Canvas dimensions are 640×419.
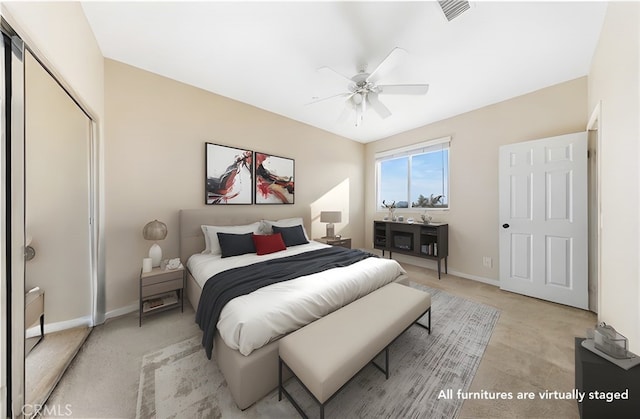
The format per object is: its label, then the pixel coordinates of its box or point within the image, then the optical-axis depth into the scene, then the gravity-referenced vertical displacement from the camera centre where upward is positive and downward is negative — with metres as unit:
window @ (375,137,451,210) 3.95 +0.68
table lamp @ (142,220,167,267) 2.30 -0.28
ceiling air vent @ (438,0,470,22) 1.54 +1.50
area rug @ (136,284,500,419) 1.29 -1.22
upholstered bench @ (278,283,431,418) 1.13 -0.83
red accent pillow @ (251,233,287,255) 2.72 -0.46
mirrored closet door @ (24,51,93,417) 1.22 -0.13
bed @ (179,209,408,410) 1.28 -1.01
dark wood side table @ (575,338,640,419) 0.99 -0.87
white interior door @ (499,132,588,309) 2.52 -0.14
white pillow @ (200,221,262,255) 2.70 -0.31
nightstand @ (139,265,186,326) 2.17 -0.84
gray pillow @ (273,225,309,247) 3.19 -0.40
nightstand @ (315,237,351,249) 3.91 -0.61
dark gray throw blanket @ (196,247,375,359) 1.60 -0.61
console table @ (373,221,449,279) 3.62 -0.59
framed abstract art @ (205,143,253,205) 2.98 +0.50
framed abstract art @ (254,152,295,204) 3.45 +0.51
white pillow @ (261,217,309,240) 3.29 -0.24
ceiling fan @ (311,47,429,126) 1.90 +1.31
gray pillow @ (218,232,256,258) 2.59 -0.44
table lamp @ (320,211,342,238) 3.98 -0.16
